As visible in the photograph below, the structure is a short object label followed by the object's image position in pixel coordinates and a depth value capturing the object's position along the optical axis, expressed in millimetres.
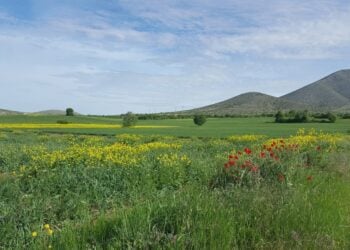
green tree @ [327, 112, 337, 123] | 75656
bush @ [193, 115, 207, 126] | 81312
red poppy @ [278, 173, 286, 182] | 8458
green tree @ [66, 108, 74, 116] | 121962
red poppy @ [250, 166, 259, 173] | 8352
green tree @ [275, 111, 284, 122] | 82950
